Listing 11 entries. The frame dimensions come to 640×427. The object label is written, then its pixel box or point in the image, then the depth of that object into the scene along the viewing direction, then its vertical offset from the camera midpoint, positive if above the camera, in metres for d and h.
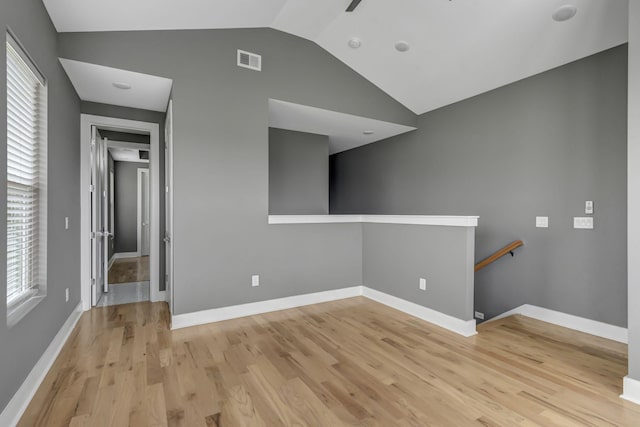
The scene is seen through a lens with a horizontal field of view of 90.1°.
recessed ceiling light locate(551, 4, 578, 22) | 2.70 +1.70
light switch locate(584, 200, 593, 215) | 3.11 +0.03
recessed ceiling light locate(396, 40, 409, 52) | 3.59 +1.87
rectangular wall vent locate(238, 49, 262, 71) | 3.50 +1.65
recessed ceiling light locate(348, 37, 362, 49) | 3.74 +1.97
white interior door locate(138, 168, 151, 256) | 8.57 -0.03
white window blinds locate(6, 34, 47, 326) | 1.94 +0.16
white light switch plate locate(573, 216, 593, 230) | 3.12 -0.12
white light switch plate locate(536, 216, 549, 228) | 3.46 -0.13
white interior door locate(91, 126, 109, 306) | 3.86 -0.13
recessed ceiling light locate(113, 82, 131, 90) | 3.27 +1.27
